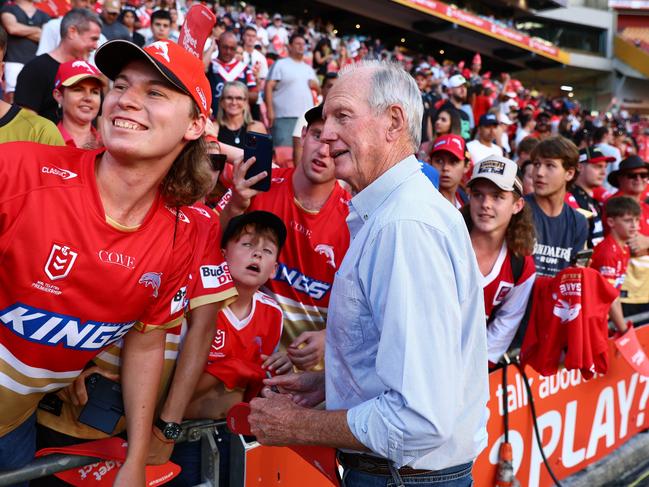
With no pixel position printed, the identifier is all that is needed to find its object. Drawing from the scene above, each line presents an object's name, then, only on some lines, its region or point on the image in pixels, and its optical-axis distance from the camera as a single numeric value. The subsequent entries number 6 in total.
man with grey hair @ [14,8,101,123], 4.54
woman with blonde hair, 5.93
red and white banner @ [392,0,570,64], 30.02
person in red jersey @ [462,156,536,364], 3.70
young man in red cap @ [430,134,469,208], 4.73
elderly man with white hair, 1.56
